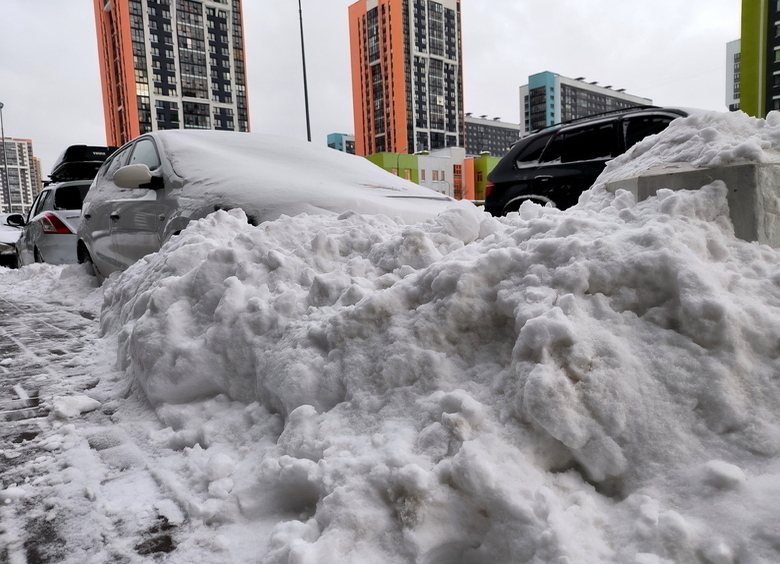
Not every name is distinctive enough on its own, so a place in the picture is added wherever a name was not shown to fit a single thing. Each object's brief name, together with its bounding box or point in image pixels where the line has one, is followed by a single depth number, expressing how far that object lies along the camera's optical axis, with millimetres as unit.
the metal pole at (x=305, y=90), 17472
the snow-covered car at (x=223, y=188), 4254
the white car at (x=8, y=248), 12547
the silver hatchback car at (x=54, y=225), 8219
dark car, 6215
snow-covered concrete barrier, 2188
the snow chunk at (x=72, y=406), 2632
